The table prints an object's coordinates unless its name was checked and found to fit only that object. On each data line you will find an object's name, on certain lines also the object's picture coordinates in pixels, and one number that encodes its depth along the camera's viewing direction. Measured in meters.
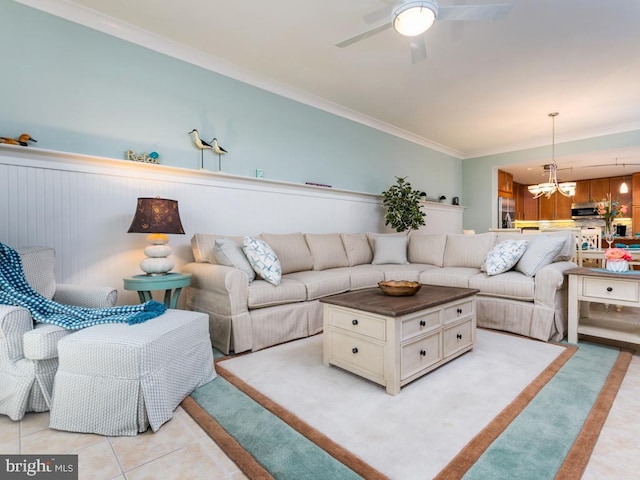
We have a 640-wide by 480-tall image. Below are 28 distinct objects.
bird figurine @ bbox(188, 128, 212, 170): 3.22
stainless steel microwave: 8.36
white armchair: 1.53
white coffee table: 1.82
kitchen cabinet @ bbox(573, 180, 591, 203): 8.80
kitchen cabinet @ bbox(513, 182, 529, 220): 9.37
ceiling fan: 1.96
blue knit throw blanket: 1.70
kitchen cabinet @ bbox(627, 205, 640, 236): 7.70
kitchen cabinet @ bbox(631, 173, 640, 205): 7.77
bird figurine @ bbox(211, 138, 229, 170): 3.36
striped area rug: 1.25
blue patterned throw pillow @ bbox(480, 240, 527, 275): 3.11
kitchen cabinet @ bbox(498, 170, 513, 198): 7.00
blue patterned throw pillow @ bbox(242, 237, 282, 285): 2.72
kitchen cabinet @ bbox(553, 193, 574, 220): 9.00
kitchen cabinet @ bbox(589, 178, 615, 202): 8.54
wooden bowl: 2.21
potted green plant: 4.91
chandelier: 5.07
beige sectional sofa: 2.52
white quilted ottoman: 1.47
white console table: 2.33
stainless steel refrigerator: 6.76
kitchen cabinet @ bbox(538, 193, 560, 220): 9.28
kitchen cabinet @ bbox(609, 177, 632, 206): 8.14
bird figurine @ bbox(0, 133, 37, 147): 2.25
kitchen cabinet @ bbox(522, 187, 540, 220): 9.60
